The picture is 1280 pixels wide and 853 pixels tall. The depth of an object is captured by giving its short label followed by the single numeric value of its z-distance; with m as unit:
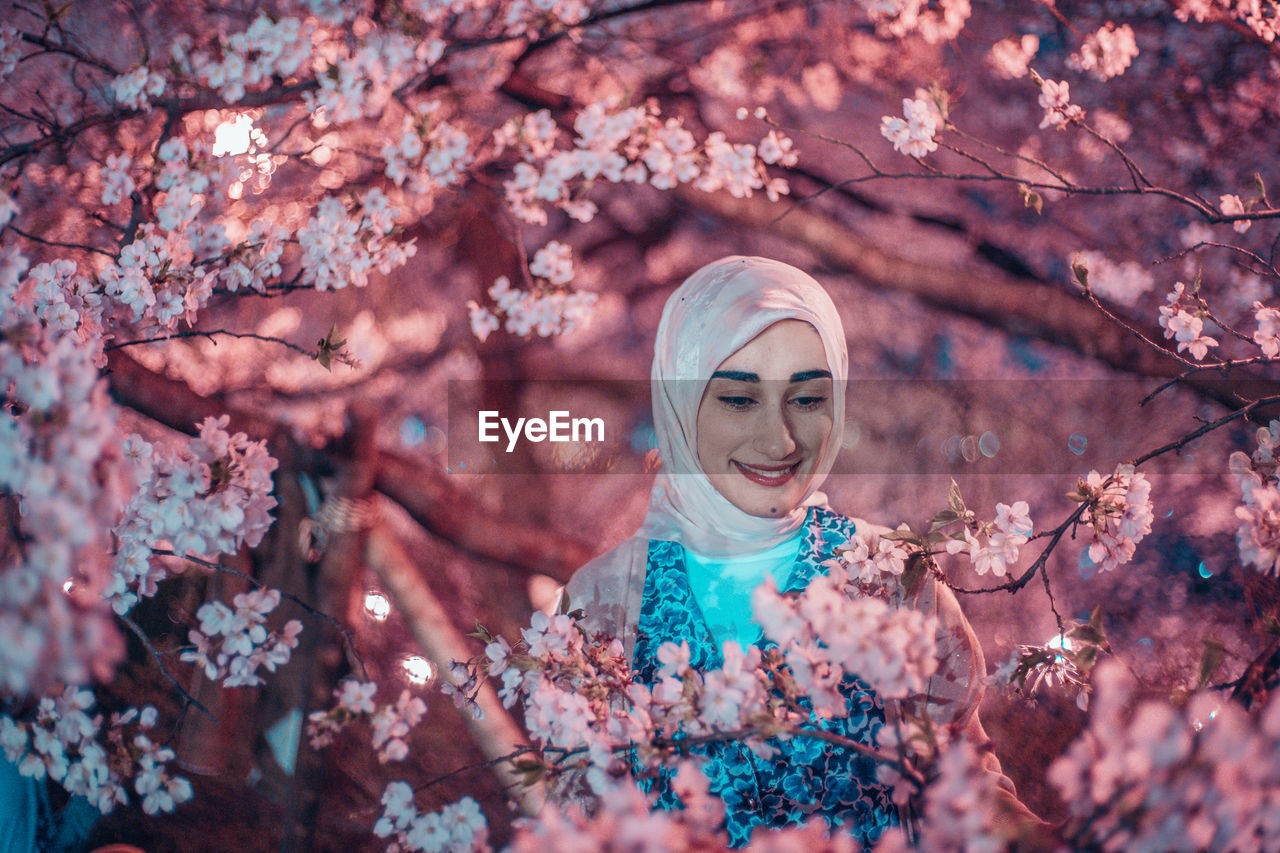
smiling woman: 1.15
